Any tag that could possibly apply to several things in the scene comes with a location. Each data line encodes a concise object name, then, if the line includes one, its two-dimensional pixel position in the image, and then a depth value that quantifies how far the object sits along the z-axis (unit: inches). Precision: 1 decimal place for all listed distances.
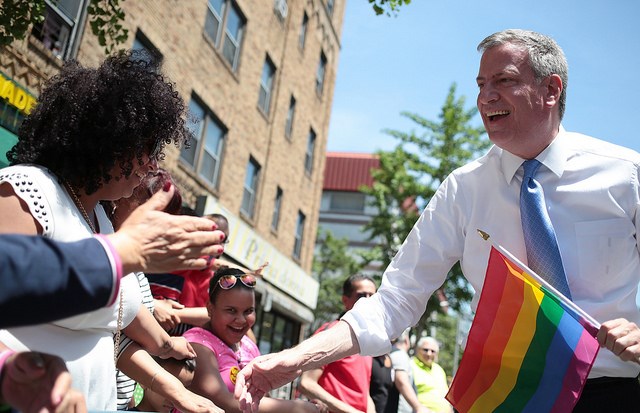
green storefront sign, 309.1
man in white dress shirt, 89.4
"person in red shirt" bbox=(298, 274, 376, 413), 192.7
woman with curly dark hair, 72.3
